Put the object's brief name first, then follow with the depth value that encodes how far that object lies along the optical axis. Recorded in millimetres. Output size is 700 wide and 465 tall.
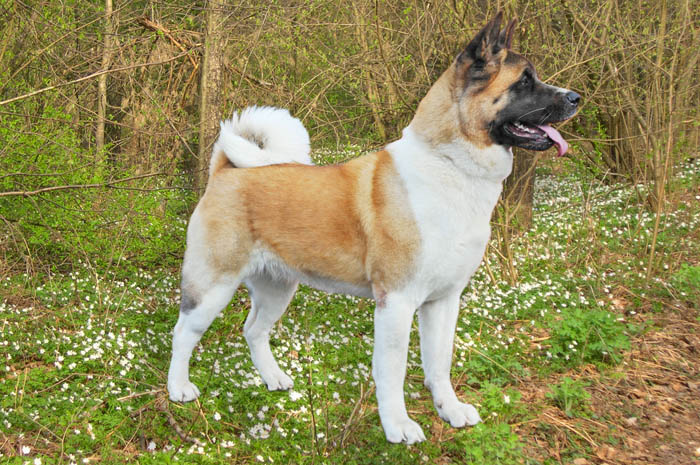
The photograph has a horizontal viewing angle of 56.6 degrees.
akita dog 3301
